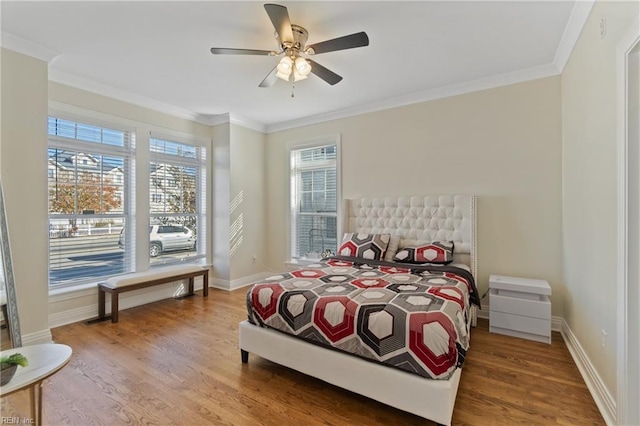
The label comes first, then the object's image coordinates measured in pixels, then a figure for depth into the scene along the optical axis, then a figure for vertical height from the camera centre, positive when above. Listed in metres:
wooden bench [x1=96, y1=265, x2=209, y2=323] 3.42 -0.86
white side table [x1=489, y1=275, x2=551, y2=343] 2.82 -0.97
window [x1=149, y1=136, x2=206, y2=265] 4.27 +0.21
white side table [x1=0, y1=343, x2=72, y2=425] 1.37 -0.78
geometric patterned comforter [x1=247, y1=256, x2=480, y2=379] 1.73 -0.69
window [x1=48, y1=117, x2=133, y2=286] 3.30 +0.18
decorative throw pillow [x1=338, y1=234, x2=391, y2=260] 3.60 -0.42
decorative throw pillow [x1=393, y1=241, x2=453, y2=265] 3.27 -0.47
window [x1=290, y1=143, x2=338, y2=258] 4.81 +0.23
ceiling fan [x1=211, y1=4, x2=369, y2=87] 2.04 +1.31
